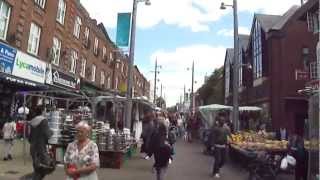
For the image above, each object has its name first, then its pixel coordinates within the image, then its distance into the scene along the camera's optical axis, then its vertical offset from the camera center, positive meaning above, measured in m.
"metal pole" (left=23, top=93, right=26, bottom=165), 8.12 -0.55
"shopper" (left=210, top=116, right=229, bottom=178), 7.86 -0.90
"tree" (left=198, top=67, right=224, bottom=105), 29.73 +3.34
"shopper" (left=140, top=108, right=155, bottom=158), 9.10 -0.29
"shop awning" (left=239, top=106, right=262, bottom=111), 16.15 +0.56
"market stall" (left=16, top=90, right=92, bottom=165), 8.15 -0.47
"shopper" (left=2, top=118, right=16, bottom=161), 8.54 -0.90
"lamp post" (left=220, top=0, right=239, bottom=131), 12.15 +2.43
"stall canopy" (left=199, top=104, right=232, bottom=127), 15.03 +0.29
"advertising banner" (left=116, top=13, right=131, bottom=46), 10.73 +3.63
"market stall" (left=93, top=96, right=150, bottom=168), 8.41 -0.75
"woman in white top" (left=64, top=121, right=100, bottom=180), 3.40 -0.62
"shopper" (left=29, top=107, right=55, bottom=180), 5.67 -0.82
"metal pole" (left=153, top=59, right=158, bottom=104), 34.21 +5.62
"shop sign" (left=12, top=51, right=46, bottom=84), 12.15 +2.19
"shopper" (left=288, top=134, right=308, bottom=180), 6.85 -1.11
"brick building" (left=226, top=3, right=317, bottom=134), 16.23 +3.03
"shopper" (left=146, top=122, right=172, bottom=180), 6.08 -0.89
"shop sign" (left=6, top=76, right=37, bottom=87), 11.59 +1.42
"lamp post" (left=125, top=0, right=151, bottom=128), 10.68 +2.45
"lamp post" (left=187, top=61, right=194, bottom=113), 32.54 +4.96
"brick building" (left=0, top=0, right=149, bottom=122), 12.18 +4.26
